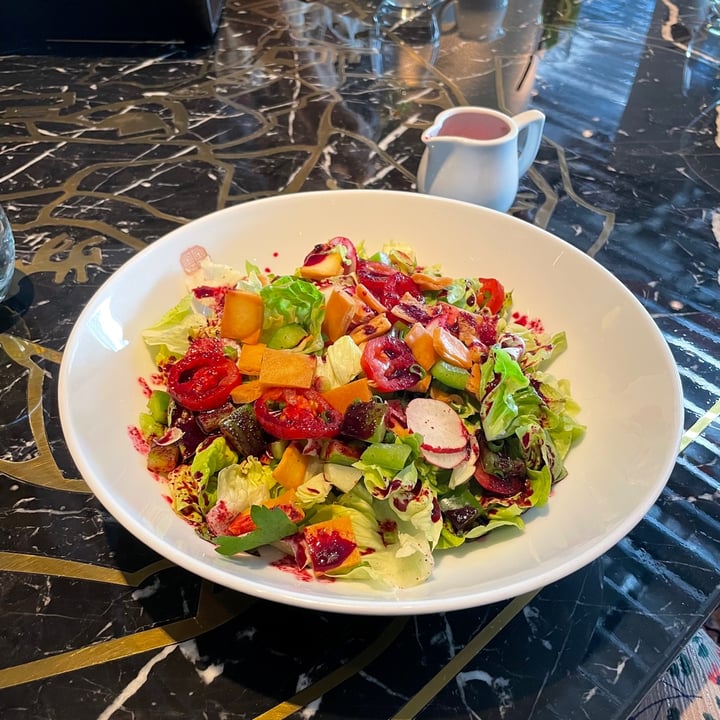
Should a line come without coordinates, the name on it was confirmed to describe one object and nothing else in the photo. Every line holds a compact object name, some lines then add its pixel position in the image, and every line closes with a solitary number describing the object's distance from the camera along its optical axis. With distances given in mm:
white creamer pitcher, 477
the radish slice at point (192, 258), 397
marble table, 296
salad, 296
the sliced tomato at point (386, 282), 379
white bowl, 270
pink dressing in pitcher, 497
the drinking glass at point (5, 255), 454
